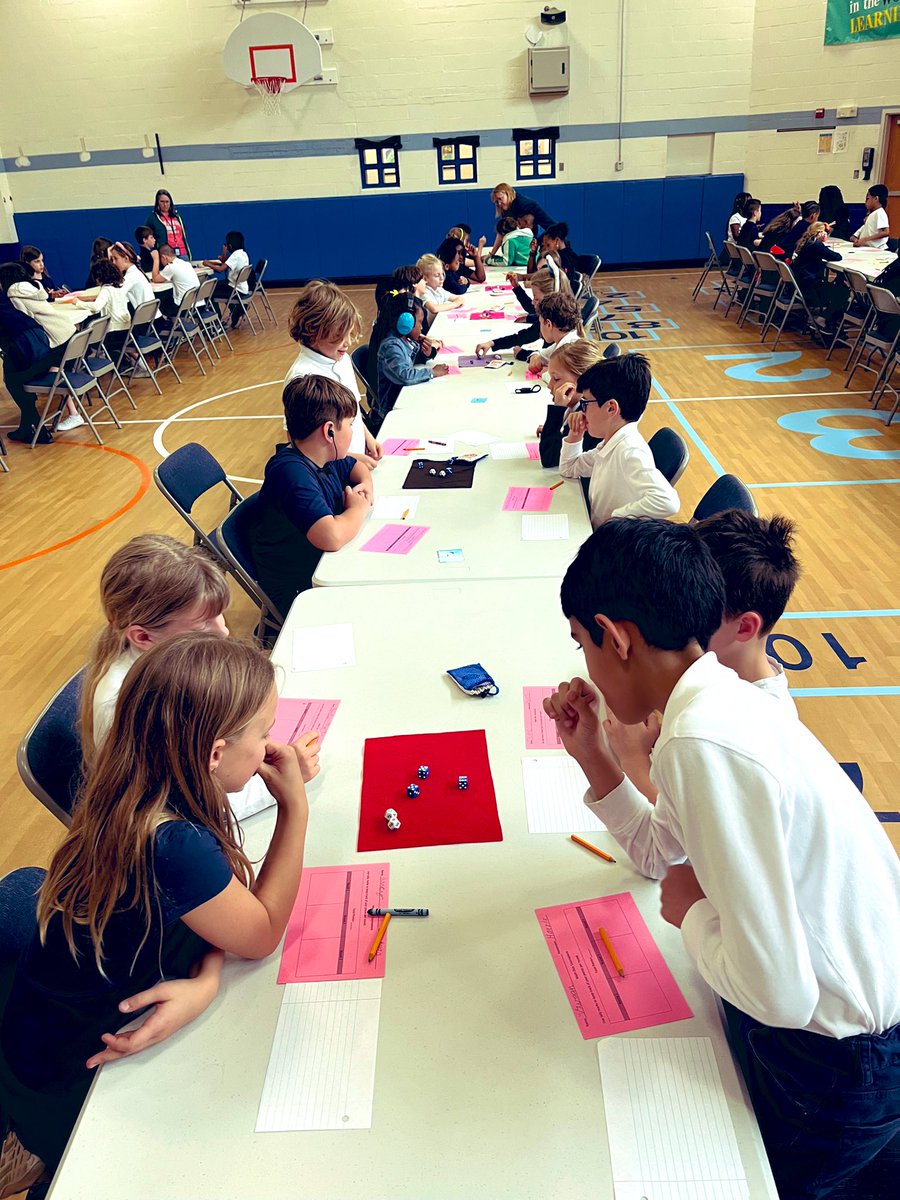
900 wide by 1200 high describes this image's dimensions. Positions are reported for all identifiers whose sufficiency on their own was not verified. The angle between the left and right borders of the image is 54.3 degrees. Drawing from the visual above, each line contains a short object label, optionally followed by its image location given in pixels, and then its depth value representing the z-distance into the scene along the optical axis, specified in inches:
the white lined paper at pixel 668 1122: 43.6
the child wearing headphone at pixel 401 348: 200.7
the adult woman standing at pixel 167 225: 458.0
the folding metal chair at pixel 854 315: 280.1
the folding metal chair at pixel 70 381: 263.6
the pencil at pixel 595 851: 63.9
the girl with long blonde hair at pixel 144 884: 52.4
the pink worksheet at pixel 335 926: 56.7
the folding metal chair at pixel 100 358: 283.0
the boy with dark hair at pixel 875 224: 398.0
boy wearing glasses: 113.7
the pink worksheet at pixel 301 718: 79.5
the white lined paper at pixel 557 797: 67.4
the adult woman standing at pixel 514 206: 390.3
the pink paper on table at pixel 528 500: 127.3
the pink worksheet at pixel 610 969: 52.3
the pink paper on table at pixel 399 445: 157.2
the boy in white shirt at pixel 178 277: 376.5
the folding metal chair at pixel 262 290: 437.4
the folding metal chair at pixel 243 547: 124.6
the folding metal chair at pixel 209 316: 382.3
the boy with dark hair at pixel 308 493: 117.3
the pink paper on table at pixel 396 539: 116.4
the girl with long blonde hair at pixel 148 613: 72.1
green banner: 439.8
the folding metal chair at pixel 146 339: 313.6
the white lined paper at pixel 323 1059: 47.9
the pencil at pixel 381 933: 57.5
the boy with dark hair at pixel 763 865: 41.6
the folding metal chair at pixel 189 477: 136.8
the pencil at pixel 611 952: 55.1
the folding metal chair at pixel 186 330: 361.1
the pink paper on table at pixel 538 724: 76.6
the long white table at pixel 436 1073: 45.0
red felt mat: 67.1
